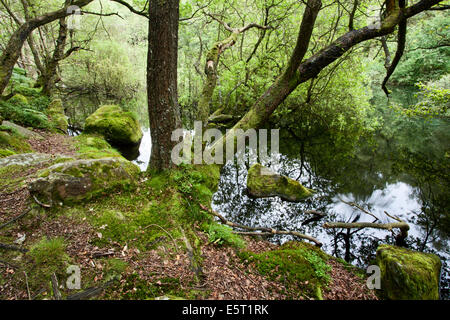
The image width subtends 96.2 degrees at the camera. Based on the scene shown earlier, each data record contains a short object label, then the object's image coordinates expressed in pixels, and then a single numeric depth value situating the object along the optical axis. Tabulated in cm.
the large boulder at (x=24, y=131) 630
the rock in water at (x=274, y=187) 694
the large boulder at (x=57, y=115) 938
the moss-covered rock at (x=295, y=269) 297
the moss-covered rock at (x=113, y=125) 970
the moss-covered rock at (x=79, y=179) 304
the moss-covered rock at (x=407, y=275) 306
